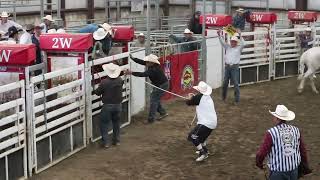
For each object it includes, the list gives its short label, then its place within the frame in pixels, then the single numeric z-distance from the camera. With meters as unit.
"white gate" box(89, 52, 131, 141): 11.23
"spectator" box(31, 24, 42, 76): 12.38
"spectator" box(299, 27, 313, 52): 19.38
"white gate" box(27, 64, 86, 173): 9.46
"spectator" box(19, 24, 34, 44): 12.50
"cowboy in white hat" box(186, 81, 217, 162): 10.11
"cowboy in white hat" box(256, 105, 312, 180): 7.01
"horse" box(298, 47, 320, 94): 16.44
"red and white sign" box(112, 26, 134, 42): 13.01
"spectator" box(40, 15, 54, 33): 14.01
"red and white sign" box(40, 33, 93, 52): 10.45
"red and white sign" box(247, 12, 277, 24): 18.56
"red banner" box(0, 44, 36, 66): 8.87
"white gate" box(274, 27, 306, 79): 19.11
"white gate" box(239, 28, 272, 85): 18.02
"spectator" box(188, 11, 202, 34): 19.28
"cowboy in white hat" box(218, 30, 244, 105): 14.95
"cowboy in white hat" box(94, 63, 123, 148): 10.68
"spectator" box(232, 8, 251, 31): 20.32
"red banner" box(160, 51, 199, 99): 15.03
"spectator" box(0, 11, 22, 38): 14.41
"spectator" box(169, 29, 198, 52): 16.41
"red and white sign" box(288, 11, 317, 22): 20.05
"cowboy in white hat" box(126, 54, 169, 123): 12.36
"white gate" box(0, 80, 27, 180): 8.62
